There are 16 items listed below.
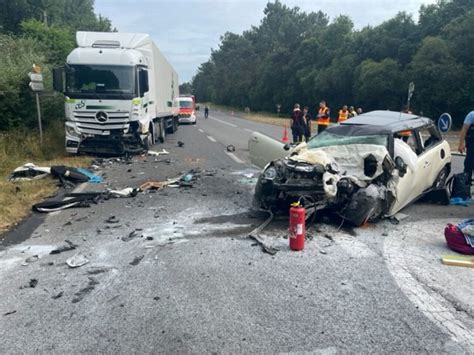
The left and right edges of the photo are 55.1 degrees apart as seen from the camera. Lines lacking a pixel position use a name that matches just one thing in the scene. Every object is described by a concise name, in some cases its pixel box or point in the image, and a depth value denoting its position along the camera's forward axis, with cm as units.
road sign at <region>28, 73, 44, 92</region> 1275
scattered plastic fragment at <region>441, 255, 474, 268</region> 518
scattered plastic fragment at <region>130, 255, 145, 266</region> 521
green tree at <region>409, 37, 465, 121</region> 3416
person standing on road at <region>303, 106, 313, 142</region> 1687
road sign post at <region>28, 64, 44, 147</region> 1278
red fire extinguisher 550
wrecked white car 643
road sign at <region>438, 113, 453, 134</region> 895
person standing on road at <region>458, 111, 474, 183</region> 902
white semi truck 1366
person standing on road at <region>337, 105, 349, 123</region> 2348
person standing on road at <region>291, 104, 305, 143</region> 1669
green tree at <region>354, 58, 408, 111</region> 4108
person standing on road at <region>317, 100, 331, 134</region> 1820
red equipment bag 553
